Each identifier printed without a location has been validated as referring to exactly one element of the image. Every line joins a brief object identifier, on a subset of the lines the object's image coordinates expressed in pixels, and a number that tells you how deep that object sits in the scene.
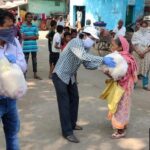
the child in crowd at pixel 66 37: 5.88
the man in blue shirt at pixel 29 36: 6.39
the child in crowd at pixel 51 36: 6.69
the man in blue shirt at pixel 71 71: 3.37
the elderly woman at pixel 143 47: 5.96
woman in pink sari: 3.70
